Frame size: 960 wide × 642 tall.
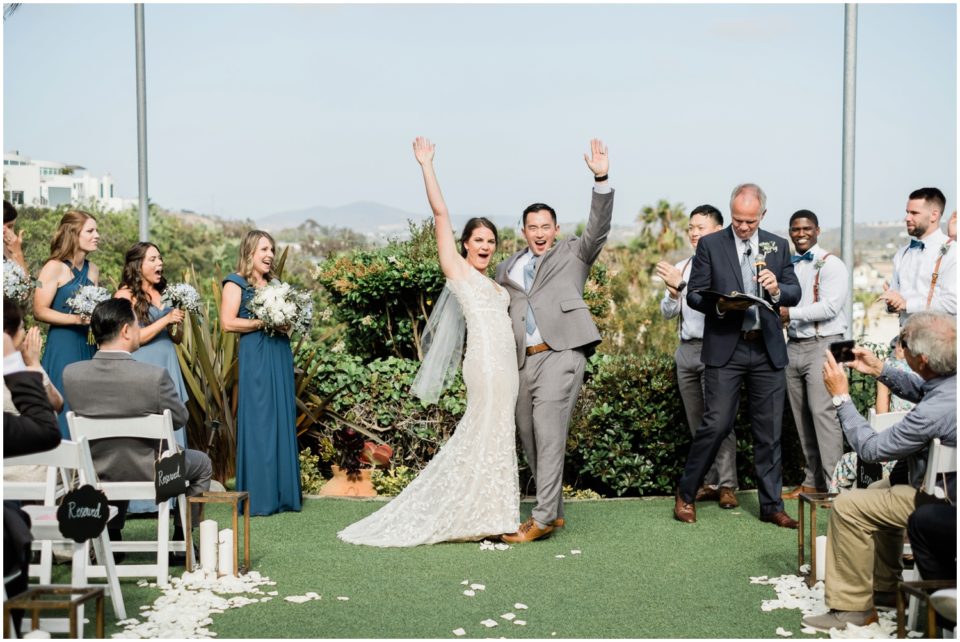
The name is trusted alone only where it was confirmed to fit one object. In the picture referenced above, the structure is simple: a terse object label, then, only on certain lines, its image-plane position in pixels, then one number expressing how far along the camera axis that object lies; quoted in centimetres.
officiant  696
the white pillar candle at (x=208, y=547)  566
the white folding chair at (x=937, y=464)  438
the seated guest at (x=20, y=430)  395
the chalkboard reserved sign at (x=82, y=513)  429
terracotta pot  823
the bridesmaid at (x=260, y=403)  740
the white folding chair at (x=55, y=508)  451
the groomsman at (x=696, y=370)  764
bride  653
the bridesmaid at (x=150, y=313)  717
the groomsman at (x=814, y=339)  745
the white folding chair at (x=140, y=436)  538
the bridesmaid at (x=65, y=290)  719
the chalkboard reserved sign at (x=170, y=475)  528
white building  2288
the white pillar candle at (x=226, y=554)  563
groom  667
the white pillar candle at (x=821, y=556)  547
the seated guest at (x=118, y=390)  557
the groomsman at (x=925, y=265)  689
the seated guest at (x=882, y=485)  452
